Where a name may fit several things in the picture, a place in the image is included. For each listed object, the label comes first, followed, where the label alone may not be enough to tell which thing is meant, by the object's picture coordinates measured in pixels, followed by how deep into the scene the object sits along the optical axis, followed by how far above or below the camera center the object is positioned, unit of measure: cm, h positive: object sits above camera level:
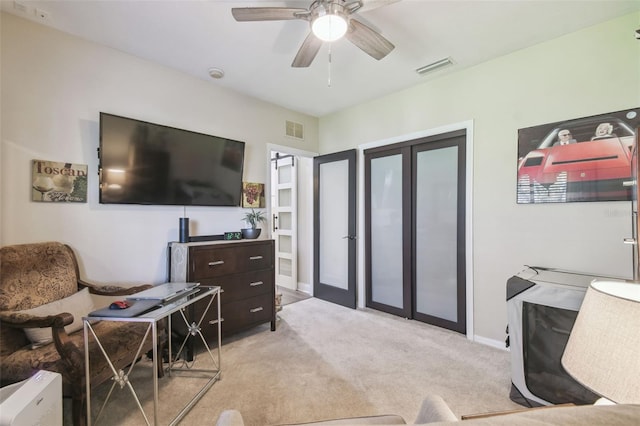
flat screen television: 246 +51
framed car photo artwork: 214 +47
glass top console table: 155 -91
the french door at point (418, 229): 311 -16
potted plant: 326 -6
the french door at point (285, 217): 482 -2
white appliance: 119 -85
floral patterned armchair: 159 -67
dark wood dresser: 263 -60
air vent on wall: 407 +128
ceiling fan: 173 +127
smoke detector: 295 +154
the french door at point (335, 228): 398 -17
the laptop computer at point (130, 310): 156 -54
